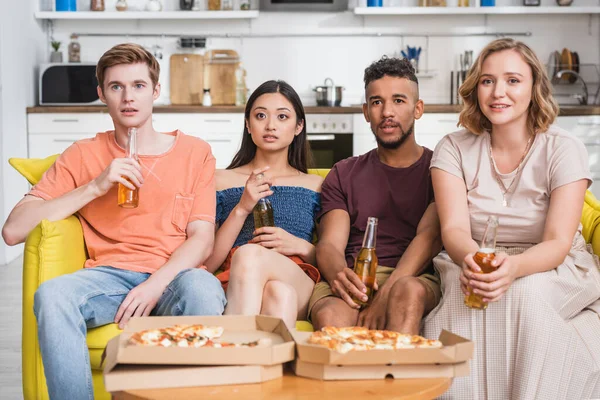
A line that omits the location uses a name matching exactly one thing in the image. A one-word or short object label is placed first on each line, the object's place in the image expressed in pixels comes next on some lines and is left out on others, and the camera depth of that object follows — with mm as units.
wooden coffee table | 1482
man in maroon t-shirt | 2393
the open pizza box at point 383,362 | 1537
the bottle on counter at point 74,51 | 5926
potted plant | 5777
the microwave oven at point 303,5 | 5910
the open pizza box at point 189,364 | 1507
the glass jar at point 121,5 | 5848
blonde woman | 2061
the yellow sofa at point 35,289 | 2199
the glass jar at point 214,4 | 5879
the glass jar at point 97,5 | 5874
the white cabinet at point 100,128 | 5477
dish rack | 6035
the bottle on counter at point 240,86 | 5802
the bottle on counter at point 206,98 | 5750
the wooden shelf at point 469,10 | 5762
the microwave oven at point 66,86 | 5559
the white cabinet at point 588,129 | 5457
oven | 5410
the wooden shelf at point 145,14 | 5738
